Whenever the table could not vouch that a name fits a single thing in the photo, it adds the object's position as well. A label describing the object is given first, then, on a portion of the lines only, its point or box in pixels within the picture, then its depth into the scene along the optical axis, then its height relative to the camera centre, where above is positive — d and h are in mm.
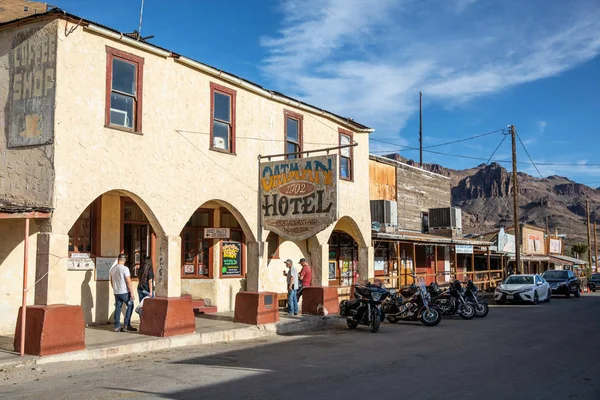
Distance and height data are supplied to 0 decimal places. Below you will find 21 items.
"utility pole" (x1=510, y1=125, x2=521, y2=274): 31141 +3734
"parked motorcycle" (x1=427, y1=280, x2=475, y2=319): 19183 -1472
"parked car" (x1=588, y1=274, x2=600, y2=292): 43938 -1883
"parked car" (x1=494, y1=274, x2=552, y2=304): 26203 -1426
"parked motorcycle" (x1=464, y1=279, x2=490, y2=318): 19781 -1381
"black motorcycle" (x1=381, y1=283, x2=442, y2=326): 16906 -1428
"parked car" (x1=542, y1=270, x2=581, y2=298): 32188 -1332
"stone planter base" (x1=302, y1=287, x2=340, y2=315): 17656 -1270
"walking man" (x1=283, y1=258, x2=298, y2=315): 17422 -871
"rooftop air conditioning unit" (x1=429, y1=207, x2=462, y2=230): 31734 +2199
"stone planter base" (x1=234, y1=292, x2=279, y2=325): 14984 -1258
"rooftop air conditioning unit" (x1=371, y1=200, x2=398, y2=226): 26484 +2096
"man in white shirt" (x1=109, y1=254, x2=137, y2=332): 13008 -615
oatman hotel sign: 14758 +1663
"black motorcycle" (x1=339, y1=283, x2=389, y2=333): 15172 -1253
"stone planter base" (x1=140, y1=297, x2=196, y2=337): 12547 -1255
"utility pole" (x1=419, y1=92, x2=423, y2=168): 45581 +10415
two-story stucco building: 11555 +2239
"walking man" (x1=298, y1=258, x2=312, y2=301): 18308 -539
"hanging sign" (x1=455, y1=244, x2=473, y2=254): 29919 +527
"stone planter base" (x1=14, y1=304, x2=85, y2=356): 10258 -1252
